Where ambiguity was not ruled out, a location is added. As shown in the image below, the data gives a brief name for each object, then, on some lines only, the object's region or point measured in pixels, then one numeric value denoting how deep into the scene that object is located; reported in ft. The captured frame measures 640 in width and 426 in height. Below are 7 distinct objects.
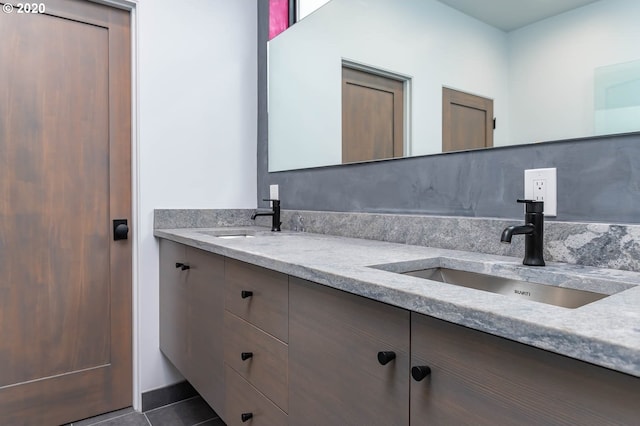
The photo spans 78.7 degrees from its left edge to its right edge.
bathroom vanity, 1.54
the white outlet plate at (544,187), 3.31
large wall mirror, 3.20
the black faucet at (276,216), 6.54
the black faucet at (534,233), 3.12
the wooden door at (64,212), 5.53
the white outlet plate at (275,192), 7.08
